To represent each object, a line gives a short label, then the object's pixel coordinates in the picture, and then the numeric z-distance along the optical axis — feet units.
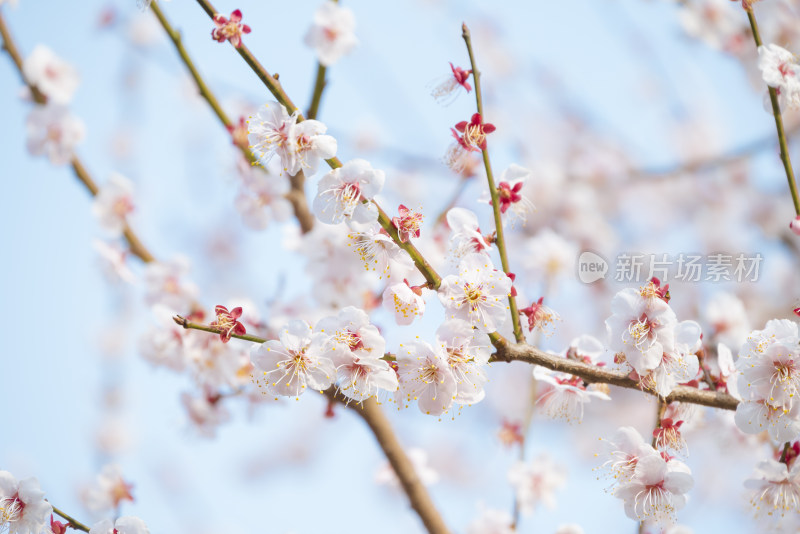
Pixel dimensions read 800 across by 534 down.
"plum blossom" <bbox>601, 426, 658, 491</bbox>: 3.56
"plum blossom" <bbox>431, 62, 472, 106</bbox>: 3.57
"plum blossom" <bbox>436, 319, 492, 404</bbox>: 3.47
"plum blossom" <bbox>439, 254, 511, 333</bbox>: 3.48
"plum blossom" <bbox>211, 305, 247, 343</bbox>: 3.49
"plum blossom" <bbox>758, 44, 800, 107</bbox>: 3.59
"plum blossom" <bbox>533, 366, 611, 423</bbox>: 3.58
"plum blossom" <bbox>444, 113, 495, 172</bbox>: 3.52
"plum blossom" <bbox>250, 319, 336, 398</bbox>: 3.49
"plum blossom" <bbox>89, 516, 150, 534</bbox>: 3.52
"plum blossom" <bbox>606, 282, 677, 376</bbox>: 3.51
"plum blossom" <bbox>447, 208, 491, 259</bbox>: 3.54
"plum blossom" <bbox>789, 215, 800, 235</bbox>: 3.55
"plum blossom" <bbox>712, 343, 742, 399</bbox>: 3.57
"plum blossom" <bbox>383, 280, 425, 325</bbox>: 3.49
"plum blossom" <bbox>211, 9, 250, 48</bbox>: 3.50
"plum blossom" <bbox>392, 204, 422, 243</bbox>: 3.49
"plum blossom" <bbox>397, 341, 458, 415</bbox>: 3.48
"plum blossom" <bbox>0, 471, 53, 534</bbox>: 3.54
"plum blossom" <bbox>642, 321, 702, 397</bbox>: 3.52
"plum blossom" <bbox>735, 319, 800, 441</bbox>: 3.51
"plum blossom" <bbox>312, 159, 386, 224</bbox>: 3.48
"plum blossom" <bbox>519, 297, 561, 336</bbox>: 3.56
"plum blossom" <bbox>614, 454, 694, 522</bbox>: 3.53
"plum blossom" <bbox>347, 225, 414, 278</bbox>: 3.50
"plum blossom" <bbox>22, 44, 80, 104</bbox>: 4.34
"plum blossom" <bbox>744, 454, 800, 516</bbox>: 3.58
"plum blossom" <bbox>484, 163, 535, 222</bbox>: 3.60
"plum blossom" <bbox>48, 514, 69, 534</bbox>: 3.53
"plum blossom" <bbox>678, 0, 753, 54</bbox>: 11.47
